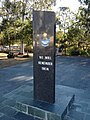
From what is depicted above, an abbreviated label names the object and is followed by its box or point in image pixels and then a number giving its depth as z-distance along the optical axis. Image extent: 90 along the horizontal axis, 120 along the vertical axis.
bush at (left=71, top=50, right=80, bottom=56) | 7.96
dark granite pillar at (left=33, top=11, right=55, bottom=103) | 1.80
